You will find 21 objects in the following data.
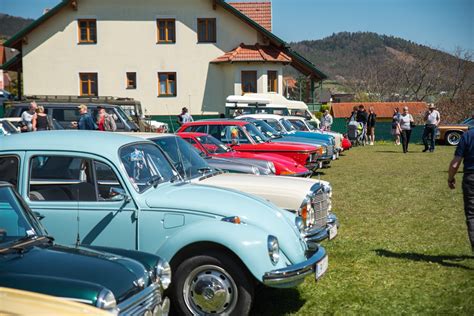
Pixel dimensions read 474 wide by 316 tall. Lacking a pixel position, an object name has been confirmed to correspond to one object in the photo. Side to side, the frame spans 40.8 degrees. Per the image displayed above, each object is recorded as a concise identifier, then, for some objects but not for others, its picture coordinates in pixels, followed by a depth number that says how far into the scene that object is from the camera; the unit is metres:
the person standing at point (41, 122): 16.72
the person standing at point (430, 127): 26.00
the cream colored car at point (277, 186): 7.73
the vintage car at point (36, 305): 3.32
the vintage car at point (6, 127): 14.90
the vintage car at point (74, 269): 3.86
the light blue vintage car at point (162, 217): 5.72
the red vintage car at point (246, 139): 15.15
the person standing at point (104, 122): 16.56
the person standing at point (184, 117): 26.64
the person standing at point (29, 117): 16.82
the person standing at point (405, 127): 25.53
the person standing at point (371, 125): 33.38
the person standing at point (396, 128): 31.02
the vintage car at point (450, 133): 32.81
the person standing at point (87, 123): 15.77
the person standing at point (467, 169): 7.73
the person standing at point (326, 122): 31.86
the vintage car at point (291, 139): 17.95
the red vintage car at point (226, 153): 12.56
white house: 39.41
